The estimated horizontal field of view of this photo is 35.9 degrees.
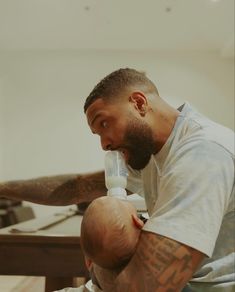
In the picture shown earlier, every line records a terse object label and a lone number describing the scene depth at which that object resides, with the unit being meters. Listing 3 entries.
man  0.78
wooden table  1.59
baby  0.86
